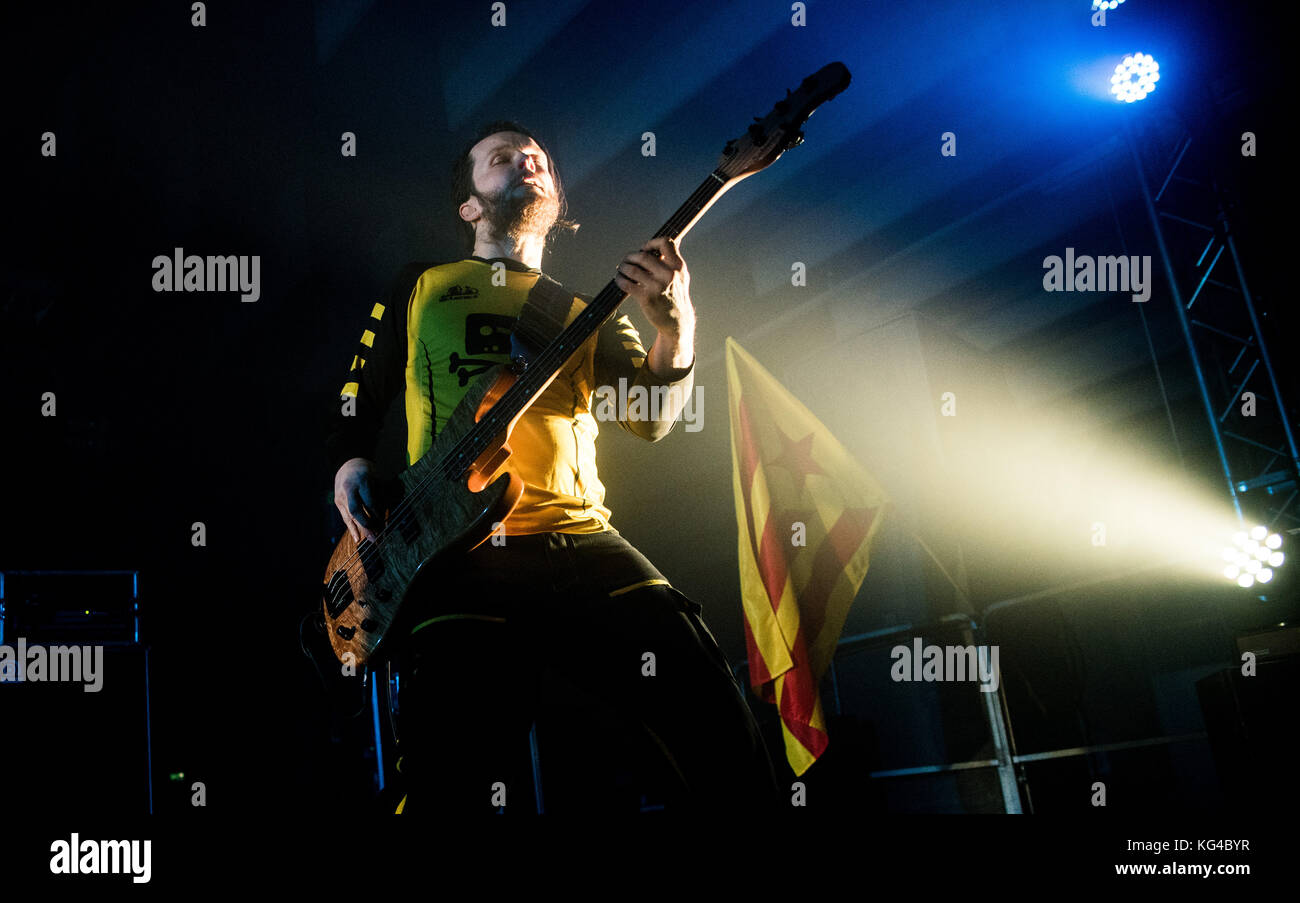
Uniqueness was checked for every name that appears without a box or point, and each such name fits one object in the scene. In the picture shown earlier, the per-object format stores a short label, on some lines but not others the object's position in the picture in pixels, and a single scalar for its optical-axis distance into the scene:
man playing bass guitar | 1.77
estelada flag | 4.76
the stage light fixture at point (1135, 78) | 4.44
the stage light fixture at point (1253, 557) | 3.95
